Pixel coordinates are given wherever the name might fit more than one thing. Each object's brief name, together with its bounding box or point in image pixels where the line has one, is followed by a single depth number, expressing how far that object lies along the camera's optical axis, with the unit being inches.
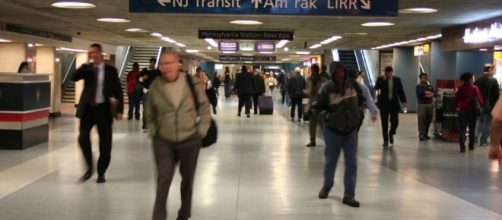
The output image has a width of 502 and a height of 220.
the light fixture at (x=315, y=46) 1085.6
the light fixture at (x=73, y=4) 455.3
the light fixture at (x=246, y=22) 606.4
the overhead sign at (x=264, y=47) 1114.7
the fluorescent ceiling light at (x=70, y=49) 879.4
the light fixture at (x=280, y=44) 1077.3
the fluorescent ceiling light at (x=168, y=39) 910.4
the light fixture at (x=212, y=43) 1005.7
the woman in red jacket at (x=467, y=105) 477.7
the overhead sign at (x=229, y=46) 1089.3
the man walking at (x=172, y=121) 205.6
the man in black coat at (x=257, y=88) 874.8
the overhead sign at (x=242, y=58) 1887.3
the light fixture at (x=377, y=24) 592.7
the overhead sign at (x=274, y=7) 367.9
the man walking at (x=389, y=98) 500.7
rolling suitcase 884.6
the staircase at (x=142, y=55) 1342.3
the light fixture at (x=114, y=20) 584.4
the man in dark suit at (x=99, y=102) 303.3
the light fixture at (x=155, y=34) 802.0
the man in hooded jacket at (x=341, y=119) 266.5
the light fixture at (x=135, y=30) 723.4
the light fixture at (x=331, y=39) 837.8
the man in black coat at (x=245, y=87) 835.4
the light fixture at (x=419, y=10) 464.4
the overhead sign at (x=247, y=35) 697.6
